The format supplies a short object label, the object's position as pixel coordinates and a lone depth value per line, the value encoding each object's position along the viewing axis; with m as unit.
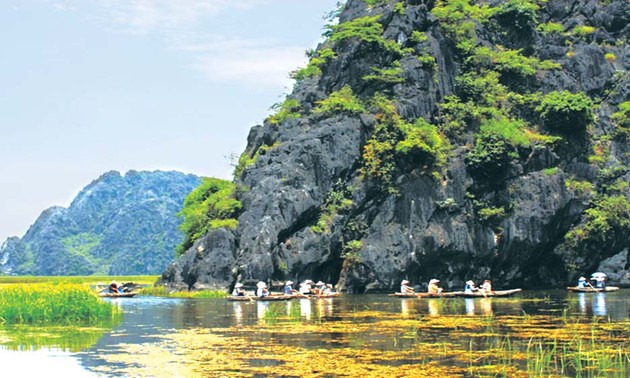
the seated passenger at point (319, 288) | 44.81
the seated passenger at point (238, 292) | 44.12
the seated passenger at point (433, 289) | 43.15
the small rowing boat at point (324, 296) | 44.00
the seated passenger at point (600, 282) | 46.00
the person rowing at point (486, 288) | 41.47
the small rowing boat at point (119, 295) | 49.27
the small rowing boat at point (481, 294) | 41.25
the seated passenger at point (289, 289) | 43.94
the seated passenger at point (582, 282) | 45.16
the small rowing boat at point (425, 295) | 42.22
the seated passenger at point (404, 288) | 44.09
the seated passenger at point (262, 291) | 42.59
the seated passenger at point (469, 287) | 41.74
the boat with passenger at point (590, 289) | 43.75
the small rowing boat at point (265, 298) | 42.00
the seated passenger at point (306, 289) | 44.66
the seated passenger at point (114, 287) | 50.49
